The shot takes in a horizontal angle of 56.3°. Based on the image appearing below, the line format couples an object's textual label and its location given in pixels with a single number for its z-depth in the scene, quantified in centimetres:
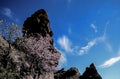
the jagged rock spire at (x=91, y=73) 5715
